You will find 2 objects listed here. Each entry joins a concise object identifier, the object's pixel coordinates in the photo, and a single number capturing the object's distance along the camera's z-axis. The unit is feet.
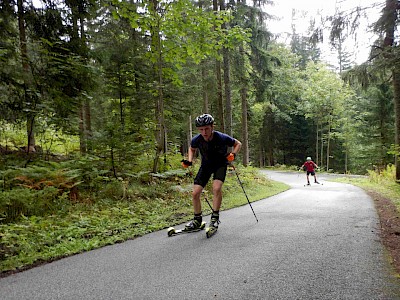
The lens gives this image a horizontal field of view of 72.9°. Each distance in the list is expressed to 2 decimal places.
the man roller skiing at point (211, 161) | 16.53
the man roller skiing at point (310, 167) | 57.79
